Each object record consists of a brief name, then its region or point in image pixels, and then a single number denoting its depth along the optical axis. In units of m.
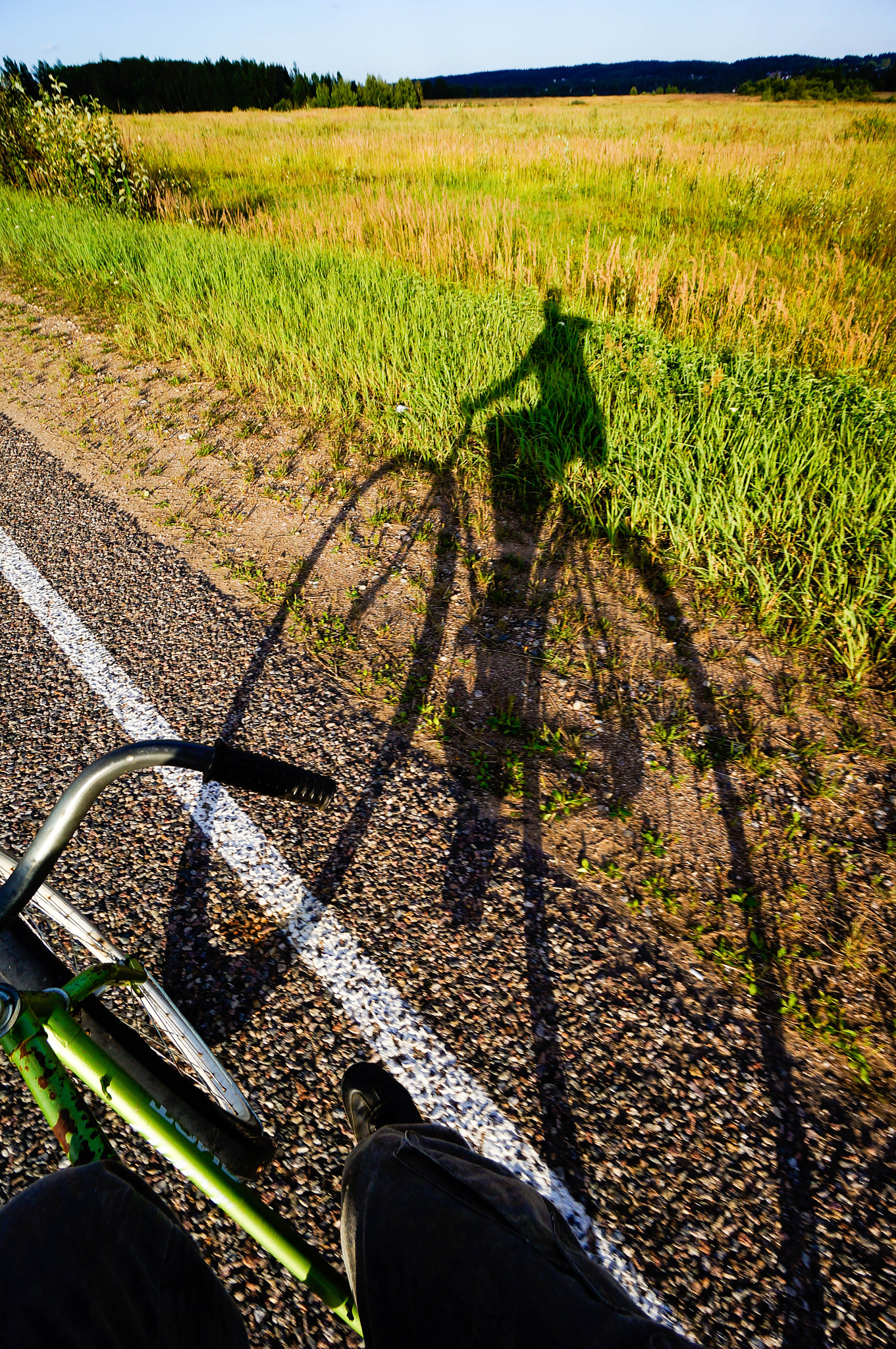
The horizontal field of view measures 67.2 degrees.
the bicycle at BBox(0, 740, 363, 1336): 0.96
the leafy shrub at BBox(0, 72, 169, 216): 10.11
